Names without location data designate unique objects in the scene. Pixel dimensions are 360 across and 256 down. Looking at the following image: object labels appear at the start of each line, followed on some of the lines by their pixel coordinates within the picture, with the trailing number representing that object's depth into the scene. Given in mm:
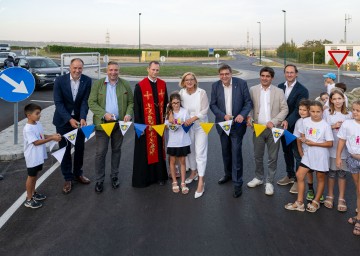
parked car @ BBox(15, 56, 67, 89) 19406
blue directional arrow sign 7066
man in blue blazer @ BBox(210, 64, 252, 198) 5491
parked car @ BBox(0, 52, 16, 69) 29170
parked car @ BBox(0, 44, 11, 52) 58594
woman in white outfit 5508
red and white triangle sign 10291
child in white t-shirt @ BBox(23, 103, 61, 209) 4984
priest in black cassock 5688
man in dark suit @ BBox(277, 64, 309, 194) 5539
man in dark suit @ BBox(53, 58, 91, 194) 5594
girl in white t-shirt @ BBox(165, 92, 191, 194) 5543
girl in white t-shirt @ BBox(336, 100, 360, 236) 4387
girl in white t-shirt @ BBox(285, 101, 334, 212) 4812
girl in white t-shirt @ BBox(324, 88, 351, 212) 4898
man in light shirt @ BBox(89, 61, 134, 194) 5574
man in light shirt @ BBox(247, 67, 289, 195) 5461
